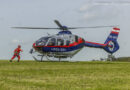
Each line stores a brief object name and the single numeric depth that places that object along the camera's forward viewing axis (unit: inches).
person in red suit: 1327.4
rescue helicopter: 1417.3
